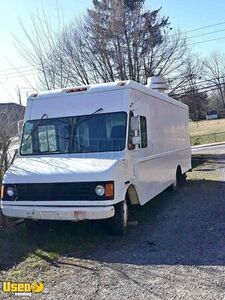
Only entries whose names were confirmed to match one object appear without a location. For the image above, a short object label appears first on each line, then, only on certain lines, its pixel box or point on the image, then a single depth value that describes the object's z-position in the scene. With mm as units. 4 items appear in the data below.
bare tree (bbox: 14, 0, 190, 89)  13484
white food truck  4404
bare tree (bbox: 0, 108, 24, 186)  5858
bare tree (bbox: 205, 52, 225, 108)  50594
